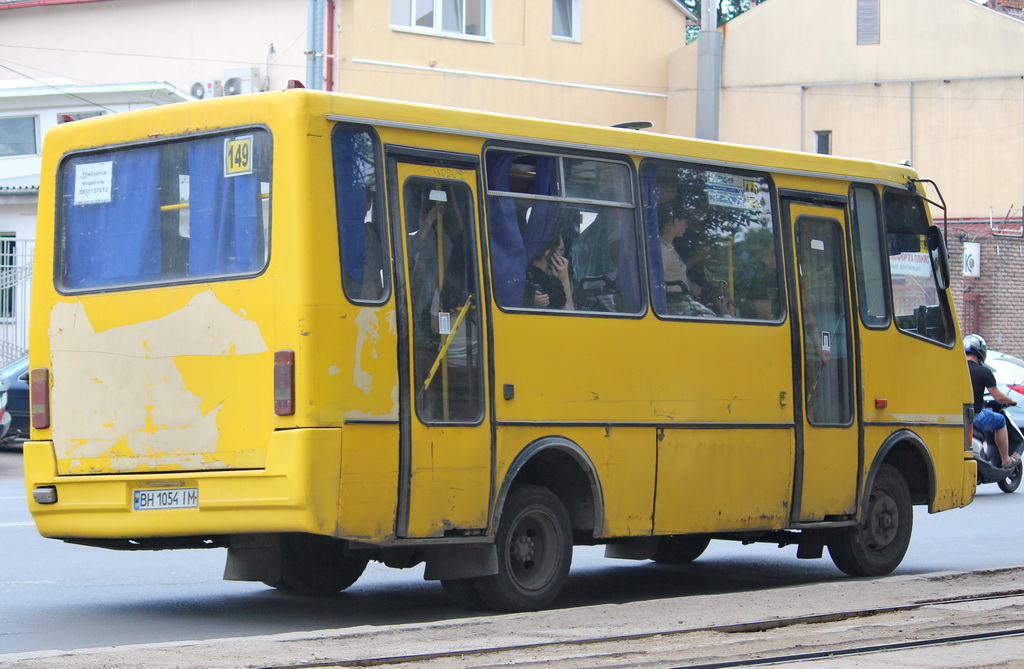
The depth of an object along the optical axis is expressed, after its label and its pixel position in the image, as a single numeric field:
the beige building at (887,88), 39.38
